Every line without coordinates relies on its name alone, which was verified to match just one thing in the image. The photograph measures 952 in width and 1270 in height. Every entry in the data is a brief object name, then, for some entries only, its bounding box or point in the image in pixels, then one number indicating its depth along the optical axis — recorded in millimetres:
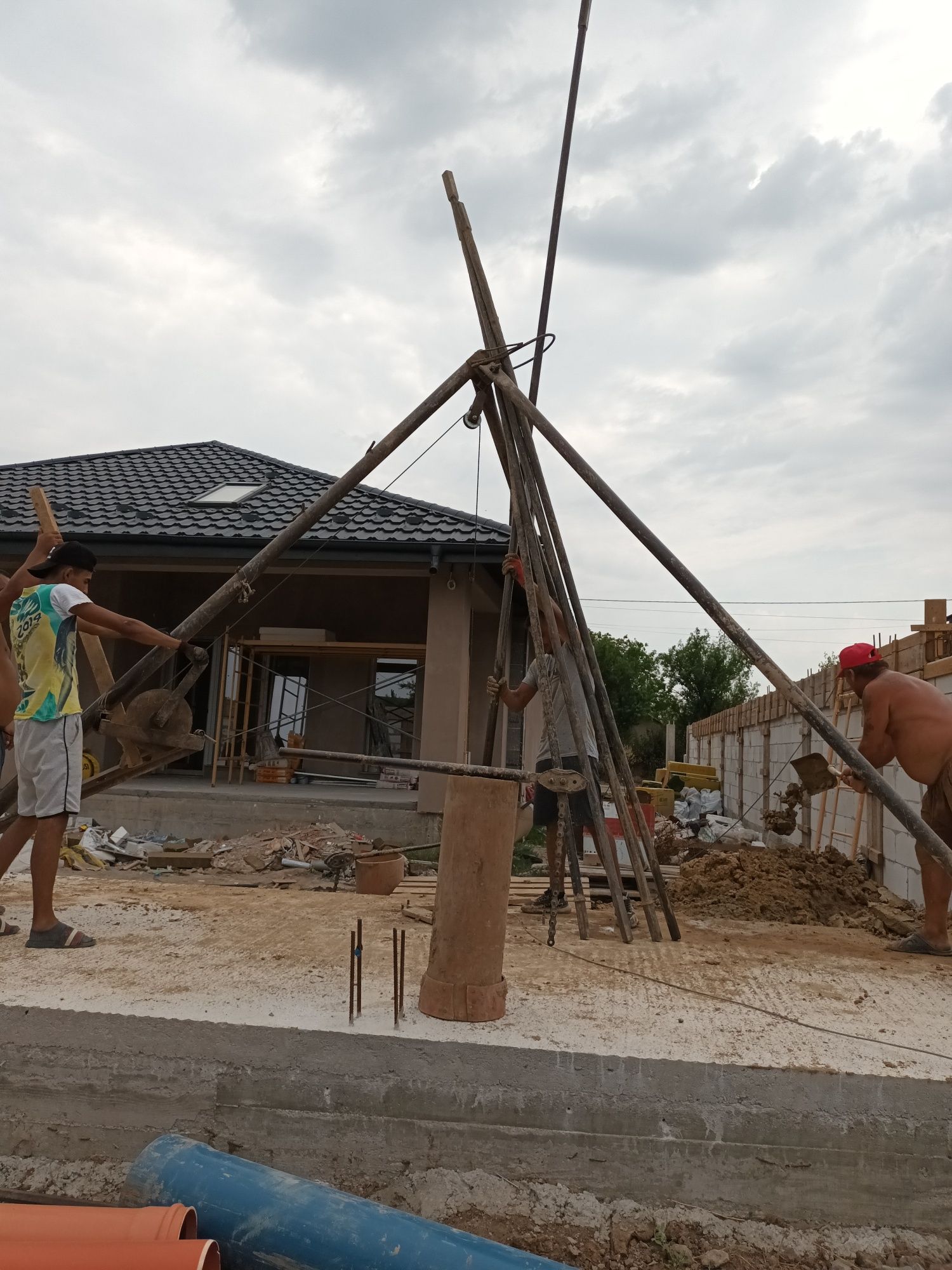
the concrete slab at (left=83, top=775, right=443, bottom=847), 9102
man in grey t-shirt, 4504
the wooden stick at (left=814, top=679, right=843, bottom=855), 8430
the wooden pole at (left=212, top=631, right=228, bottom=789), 9883
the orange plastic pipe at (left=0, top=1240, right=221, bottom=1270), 1951
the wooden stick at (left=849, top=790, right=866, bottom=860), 7965
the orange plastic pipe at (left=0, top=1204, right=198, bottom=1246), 2049
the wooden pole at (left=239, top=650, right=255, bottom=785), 10914
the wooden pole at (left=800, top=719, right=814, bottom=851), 9420
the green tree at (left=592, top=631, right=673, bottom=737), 39312
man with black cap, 3576
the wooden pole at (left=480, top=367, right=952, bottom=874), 3715
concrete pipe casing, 2863
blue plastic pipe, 2072
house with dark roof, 9602
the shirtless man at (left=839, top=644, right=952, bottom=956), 4105
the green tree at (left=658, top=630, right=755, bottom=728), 46500
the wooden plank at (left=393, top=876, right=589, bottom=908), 5504
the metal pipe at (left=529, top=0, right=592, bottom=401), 4898
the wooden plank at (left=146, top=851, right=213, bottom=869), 7785
